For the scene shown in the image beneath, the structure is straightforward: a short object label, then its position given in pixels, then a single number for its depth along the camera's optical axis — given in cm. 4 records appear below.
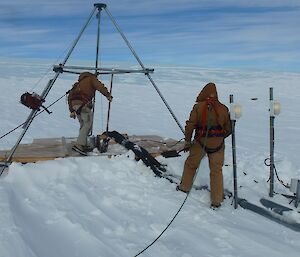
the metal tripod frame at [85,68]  584
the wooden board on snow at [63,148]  599
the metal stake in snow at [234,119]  430
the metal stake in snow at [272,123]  450
